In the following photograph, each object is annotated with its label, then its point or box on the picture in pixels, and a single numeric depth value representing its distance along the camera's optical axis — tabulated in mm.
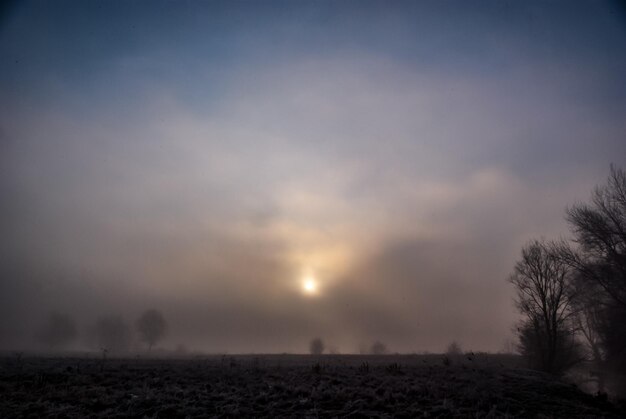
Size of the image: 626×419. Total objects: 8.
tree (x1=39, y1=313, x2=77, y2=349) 88000
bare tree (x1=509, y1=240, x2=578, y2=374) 28594
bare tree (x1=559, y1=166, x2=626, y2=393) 22234
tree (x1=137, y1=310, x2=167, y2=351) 91312
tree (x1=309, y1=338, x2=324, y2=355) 94438
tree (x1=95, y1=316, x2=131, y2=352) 88688
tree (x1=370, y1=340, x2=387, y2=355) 112750
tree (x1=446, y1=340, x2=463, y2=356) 69662
